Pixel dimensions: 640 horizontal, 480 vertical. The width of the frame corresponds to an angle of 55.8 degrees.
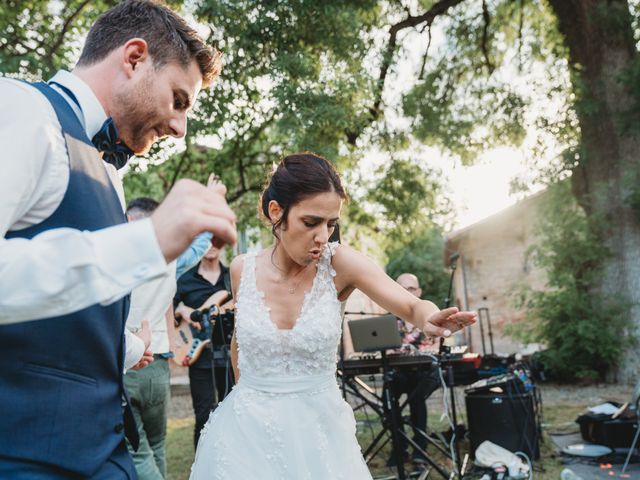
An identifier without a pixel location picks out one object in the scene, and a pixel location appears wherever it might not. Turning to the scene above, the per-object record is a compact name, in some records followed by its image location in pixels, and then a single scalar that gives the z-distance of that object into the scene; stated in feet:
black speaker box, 22.04
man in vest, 3.15
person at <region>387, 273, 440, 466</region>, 23.24
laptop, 18.71
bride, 9.10
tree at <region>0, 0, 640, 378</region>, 30.71
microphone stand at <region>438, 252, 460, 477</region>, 18.65
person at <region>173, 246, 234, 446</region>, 20.11
